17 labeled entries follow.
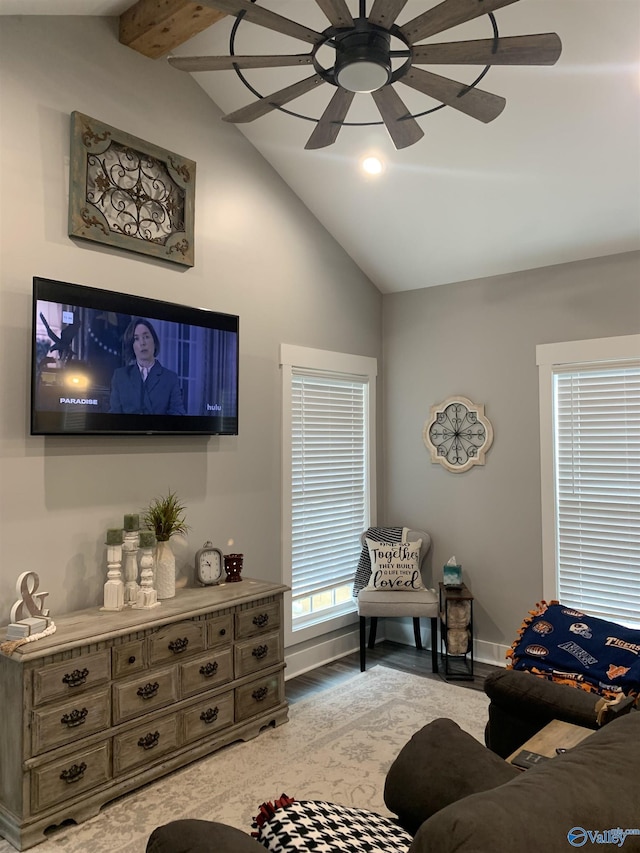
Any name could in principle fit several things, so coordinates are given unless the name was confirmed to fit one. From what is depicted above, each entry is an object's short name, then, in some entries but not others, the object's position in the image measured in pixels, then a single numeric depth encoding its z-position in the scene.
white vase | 3.14
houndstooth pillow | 1.19
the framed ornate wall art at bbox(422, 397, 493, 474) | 4.46
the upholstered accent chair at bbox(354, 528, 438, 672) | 4.11
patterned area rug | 2.50
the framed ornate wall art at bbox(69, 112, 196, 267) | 3.01
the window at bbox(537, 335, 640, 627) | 3.83
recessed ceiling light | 3.78
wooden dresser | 2.38
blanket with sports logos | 2.62
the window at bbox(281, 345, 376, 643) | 4.20
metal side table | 4.09
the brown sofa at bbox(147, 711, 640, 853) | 0.88
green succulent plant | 3.15
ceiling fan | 1.74
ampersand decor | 2.58
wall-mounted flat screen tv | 2.79
